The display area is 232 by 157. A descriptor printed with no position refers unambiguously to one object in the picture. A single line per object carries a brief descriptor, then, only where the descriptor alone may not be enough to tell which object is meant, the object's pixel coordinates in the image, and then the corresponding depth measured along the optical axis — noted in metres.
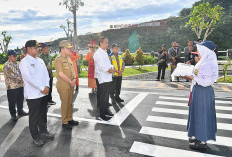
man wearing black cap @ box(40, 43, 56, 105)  6.16
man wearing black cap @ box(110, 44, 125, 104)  6.34
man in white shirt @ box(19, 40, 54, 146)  3.58
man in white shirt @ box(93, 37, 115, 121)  4.81
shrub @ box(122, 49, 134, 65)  18.02
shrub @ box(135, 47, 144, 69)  14.91
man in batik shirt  5.11
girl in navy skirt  3.16
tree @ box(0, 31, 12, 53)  43.56
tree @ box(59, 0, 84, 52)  14.71
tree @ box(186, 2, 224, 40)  22.55
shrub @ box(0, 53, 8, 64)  33.19
